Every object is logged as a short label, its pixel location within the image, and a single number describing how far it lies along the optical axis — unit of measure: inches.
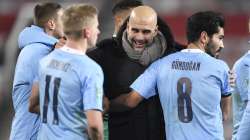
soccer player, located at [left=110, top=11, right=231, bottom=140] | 397.1
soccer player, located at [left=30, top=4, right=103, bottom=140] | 362.6
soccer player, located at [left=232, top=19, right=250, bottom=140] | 507.8
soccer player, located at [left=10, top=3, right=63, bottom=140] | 436.8
